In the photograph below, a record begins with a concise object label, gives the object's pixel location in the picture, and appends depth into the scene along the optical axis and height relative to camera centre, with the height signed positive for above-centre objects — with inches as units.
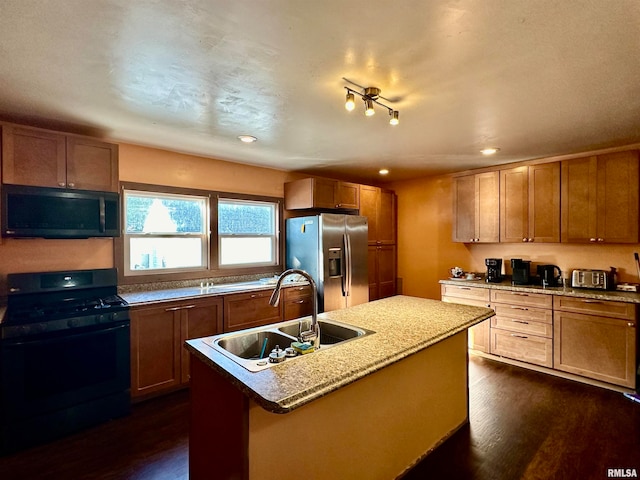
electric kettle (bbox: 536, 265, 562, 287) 141.6 -18.7
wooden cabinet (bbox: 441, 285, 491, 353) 148.6 -32.0
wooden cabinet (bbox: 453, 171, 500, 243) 158.4 +14.1
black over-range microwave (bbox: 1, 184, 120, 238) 95.3 +8.6
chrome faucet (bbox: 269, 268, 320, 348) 65.9 -18.5
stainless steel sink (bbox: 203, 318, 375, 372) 69.5 -23.0
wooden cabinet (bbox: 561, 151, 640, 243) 123.2 +14.4
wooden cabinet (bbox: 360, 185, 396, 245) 191.2 +14.8
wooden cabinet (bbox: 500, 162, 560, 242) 140.6 +14.4
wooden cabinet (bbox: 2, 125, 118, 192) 95.0 +25.5
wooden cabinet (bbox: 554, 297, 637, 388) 114.7 -40.4
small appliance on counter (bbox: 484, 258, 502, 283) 156.4 -17.4
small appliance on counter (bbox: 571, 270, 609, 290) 129.9 -18.8
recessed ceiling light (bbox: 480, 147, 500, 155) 131.0 +35.7
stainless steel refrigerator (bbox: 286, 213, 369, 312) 156.1 -9.1
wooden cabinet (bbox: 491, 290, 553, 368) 132.3 -40.1
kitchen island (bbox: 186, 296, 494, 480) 49.6 -32.5
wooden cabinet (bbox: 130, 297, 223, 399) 108.3 -36.0
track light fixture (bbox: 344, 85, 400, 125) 76.8 +35.2
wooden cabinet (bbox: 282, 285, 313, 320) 148.9 -31.5
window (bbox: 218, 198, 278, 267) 155.5 +2.8
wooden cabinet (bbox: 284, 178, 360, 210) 163.3 +22.8
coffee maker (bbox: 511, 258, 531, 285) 145.7 -16.8
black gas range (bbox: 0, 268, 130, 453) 84.6 -34.6
